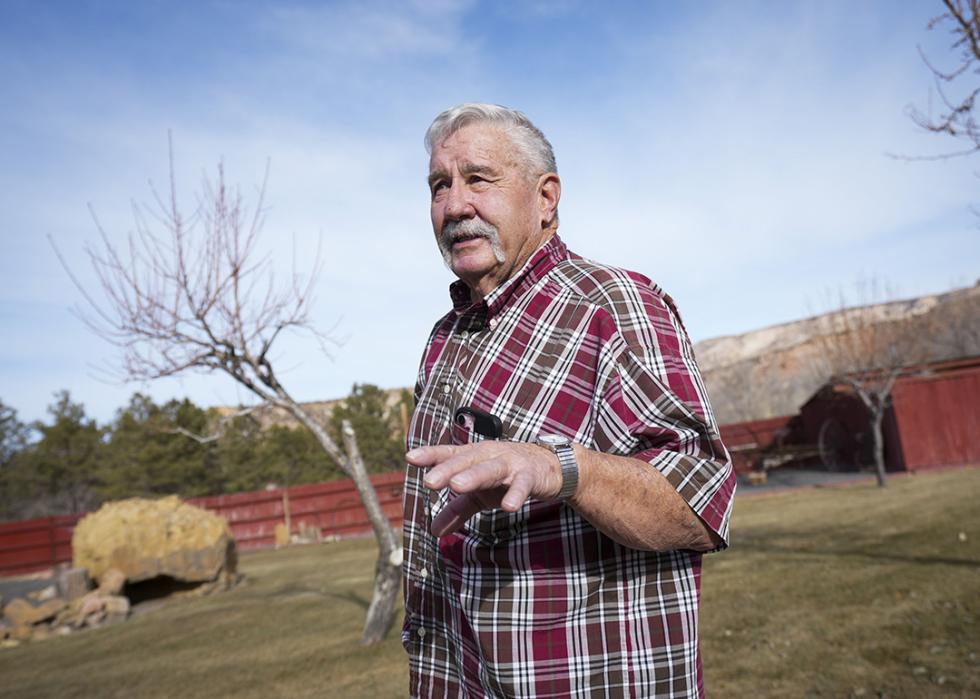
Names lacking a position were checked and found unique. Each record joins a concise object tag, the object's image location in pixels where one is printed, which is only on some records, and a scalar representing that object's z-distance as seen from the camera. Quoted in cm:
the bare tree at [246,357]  694
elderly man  114
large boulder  1275
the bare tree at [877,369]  1546
